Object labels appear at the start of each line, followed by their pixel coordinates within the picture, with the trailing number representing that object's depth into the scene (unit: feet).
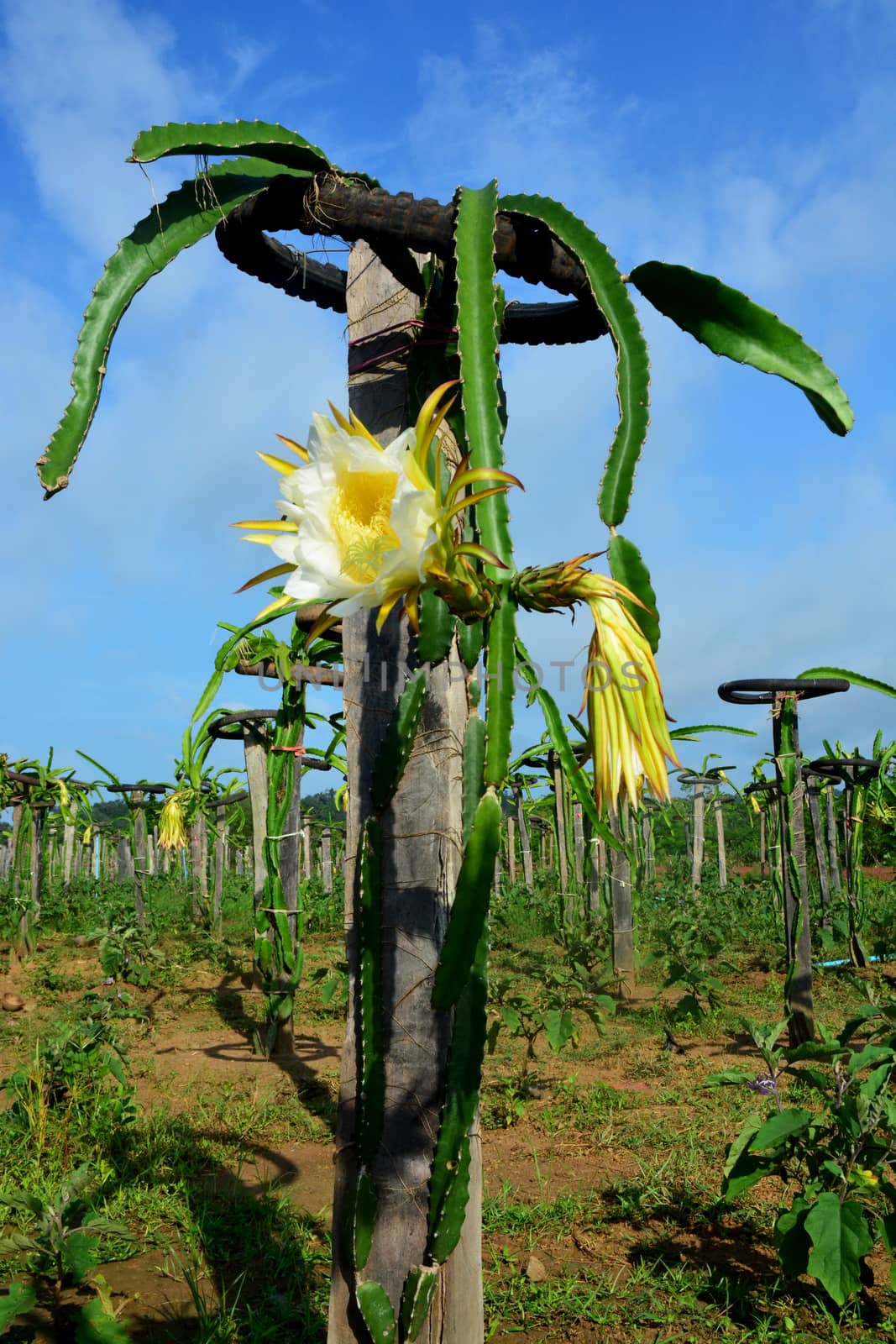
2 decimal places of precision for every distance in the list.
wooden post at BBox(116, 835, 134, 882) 44.25
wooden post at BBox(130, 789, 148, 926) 28.86
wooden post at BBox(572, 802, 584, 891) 29.58
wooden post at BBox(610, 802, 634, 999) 22.93
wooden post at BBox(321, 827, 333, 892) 44.66
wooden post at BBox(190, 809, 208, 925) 34.60
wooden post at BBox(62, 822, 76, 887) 42.24
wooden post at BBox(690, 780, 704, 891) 36.70
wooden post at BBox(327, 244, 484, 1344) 4.91
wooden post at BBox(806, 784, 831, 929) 29.32
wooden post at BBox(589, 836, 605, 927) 27.37
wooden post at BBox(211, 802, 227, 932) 29.30
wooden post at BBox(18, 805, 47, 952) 26.84
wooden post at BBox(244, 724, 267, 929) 20.03
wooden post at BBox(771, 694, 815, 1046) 15.79
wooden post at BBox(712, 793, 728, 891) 44.76
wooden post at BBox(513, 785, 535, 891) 38.52
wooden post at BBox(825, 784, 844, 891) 33.07
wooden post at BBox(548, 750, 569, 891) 21.46
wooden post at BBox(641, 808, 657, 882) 41.88
